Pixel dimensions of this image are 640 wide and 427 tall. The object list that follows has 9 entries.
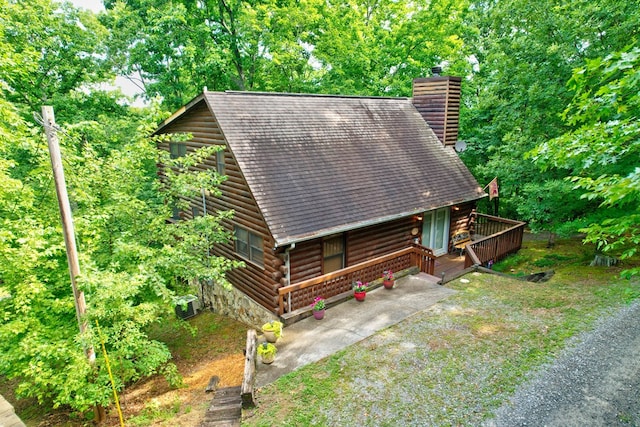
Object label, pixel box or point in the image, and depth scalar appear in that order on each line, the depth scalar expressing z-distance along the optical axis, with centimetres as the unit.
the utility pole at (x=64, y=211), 609
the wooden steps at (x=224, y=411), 647
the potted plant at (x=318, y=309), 963
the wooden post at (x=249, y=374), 664
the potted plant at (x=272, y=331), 858
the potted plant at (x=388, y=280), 1116
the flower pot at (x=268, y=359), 785
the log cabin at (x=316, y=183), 1008
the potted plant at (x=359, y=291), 1048
